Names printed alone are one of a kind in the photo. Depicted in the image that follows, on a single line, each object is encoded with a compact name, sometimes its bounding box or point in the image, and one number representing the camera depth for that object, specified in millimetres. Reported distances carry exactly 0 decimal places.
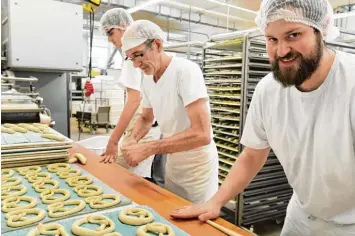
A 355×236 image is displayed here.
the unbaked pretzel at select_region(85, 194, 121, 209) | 1186
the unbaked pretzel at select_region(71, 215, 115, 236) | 971
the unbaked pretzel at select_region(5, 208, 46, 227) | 1030
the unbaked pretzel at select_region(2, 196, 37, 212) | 1146
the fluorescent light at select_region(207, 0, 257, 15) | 5947
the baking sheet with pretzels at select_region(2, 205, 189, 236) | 995
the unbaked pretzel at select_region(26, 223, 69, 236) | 967
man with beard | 1016
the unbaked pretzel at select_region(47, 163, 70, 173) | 1642
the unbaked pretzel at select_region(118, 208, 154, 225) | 1051
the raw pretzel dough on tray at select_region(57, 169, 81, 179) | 1532
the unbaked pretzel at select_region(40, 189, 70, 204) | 1225
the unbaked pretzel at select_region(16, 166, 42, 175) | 1569
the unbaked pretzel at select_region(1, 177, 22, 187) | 1389
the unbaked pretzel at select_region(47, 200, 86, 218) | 1107
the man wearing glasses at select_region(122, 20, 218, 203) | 1603
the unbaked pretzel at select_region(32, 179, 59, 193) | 1343
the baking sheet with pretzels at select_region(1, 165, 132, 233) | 1069
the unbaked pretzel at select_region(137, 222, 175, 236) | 995
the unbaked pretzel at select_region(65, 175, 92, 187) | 1434
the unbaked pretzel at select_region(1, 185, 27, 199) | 1269
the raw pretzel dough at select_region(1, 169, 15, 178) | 1490
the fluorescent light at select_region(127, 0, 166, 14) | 5777
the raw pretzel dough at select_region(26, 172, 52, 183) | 1454
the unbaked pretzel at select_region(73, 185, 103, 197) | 1301
